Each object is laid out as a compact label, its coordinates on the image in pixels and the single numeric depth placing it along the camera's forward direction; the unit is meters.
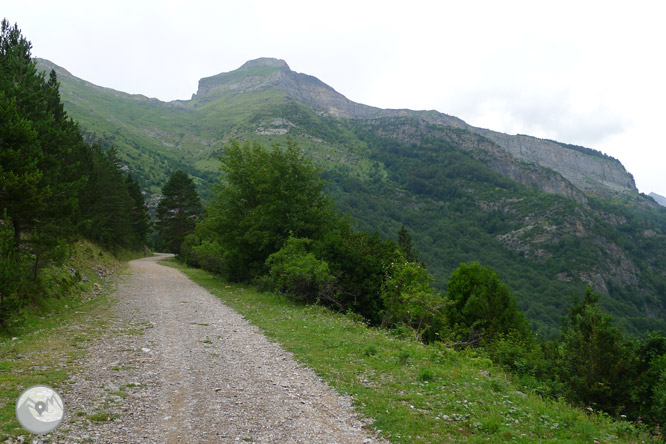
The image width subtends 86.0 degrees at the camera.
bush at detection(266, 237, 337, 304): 22.66
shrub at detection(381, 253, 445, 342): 20.28
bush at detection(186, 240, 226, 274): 37.59
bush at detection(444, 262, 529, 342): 24.96
